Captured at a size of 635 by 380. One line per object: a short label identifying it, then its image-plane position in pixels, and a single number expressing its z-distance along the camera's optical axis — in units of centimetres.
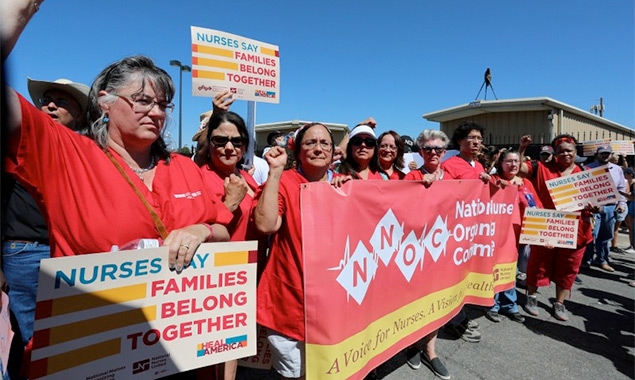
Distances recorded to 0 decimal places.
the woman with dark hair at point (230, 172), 188
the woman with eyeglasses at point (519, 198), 364
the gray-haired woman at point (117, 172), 104
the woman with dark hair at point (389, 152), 313
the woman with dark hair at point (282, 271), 170
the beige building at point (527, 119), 1242
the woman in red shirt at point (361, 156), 285
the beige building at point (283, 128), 1498
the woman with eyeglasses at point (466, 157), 326
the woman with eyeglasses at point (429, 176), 270
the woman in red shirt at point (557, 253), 383
